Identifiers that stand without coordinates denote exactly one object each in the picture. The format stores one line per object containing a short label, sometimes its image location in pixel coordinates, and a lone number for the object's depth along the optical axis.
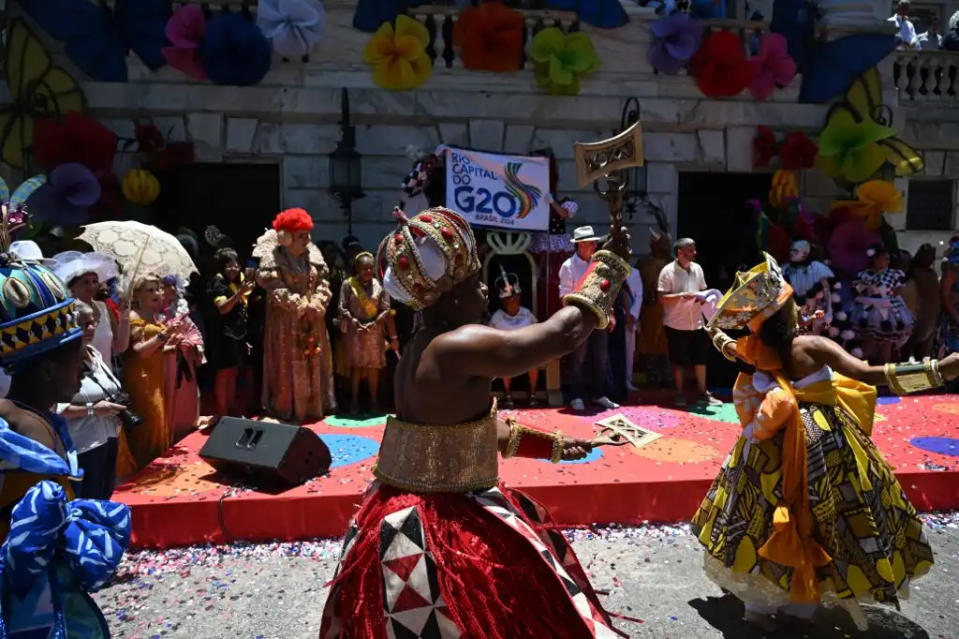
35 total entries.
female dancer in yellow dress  3.70
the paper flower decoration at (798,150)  11.66
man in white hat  8.51
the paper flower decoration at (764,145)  11.87
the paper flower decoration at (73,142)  9.83
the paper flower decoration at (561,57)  11.11
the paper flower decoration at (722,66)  11.47
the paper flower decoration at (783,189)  11.40
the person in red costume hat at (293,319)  7.64
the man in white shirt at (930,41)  14.85
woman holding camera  4.07
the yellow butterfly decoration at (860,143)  11.55
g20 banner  8.91
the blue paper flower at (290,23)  10.44
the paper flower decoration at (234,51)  10.34
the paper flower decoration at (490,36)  10.89
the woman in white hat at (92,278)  4.60
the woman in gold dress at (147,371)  6.00
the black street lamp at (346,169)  10.05
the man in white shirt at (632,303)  8.96
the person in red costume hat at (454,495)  2.34
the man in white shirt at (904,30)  13.80
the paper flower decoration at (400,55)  10.73
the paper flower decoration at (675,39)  11.32
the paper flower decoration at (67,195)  9.52
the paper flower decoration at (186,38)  10.29
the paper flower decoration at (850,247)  10.48
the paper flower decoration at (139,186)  10.11
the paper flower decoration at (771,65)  11.70
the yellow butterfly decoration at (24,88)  10.05
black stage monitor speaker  5.41
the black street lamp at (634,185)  11.16
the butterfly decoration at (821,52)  12.03
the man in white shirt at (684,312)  8.70
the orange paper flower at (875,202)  11.23
